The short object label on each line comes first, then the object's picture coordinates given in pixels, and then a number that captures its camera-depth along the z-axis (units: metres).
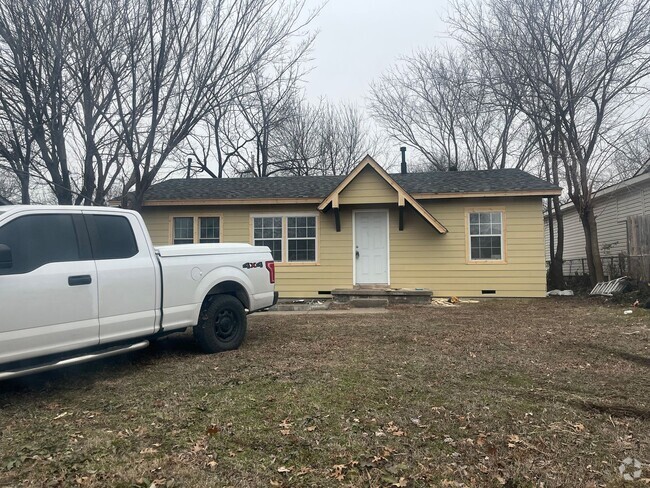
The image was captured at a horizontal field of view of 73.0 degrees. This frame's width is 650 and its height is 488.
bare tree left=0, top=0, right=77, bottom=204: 8.62
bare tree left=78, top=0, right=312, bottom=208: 9.78
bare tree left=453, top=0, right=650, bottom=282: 12.19
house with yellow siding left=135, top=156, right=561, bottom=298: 12.41
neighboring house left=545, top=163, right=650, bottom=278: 14.81
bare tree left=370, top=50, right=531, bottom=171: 21.98
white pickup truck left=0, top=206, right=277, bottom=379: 3.90
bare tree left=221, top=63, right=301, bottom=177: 24.39
